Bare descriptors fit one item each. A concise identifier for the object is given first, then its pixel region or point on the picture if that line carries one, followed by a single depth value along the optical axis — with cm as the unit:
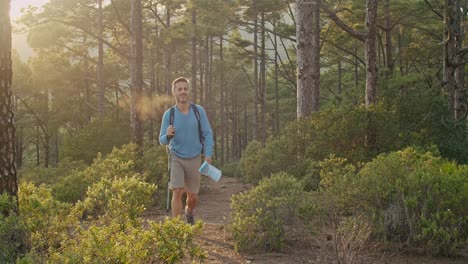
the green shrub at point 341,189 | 568
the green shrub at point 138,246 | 316
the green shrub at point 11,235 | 388
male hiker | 583
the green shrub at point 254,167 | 996
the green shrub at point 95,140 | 1515
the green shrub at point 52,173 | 1198
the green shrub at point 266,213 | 543
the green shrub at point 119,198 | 471
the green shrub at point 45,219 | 416
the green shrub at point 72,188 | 885
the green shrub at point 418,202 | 512
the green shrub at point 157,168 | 973
